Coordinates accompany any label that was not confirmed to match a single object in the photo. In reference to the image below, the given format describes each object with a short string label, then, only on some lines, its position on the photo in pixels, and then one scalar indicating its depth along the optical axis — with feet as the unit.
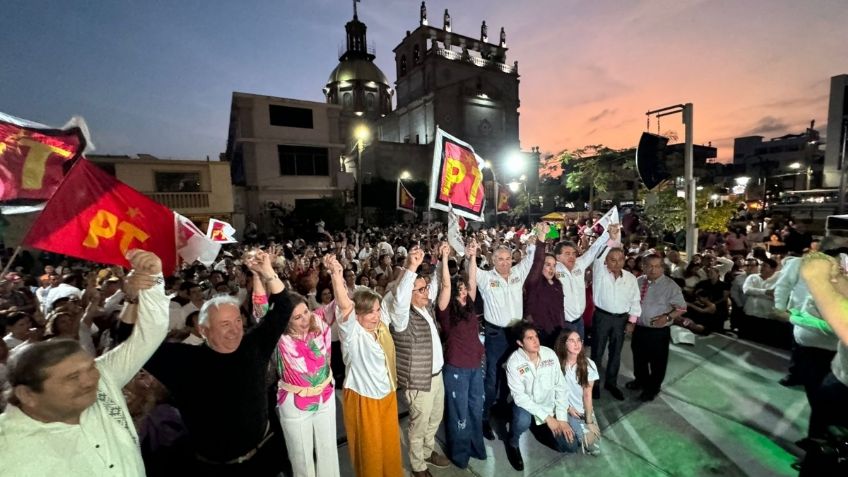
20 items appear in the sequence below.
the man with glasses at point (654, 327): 15.78
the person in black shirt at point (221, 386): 7.94
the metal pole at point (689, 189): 34.73
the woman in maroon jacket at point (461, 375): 12.17
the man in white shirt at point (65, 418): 5.37
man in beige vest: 11.10
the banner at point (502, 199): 38.91
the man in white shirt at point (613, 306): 16.15
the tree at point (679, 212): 42.04
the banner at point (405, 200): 40.65
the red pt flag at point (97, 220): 9.92
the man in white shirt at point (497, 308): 14.67
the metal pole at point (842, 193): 44.81
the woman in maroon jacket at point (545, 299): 15.74
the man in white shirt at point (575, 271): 16.84
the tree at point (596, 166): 65.67
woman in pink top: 9.42
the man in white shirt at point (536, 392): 12.48
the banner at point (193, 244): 12.62
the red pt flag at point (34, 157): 10.12
